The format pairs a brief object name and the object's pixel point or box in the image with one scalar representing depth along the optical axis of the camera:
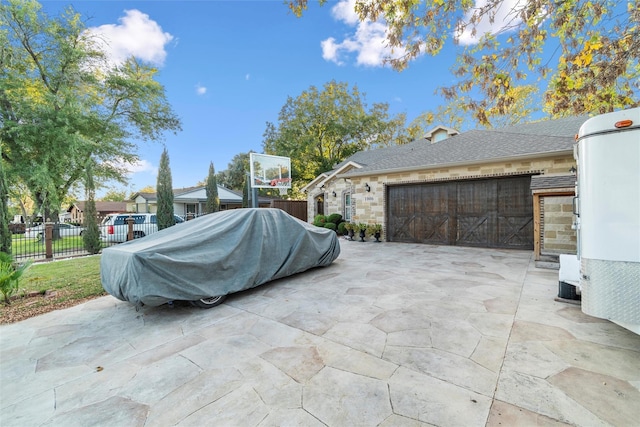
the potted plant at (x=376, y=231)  10.33
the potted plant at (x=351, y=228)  11.01
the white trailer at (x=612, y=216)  1.99
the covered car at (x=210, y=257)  3.27
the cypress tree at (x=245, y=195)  19.56
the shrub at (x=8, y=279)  3.95
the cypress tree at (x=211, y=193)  16.33
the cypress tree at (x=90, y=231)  9.43
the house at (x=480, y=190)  6.95
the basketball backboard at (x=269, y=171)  10.15
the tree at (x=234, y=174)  33.83
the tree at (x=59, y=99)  12.18
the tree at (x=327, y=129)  23.52
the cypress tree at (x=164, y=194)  11.08
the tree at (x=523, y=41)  3.82
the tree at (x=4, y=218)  5.56
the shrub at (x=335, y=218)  13.67
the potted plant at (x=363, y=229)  10.50
